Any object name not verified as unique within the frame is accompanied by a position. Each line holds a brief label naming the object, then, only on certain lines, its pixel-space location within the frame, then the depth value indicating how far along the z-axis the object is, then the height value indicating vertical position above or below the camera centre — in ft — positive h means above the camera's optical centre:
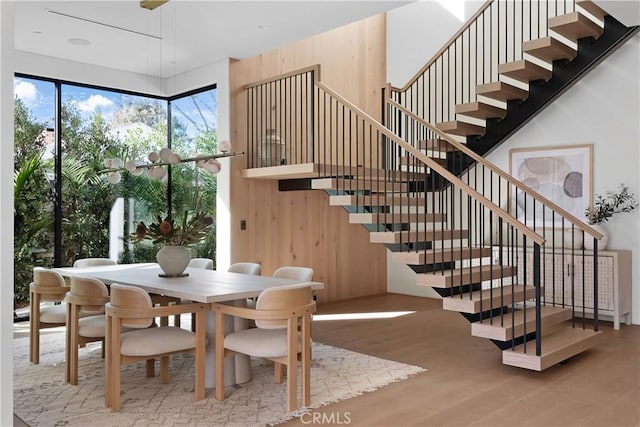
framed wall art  21.15 +1.31
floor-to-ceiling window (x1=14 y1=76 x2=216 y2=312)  20.68 +1.72
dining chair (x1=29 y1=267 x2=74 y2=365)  14.67 -2.51
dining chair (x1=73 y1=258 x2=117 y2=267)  17.60 -1.67
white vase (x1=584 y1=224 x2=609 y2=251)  19.93 -1.16
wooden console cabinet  19.04 -2.60
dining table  11.88 -1.79
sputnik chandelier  15.17 +1.44
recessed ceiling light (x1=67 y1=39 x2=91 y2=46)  19.33 +6.16
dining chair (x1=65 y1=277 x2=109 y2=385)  12.73 -2.55
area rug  10.86 -4.16
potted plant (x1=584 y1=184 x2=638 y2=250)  19.99 +0.09
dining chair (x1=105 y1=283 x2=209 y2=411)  11.35 -2.76
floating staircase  14.37 +0.49
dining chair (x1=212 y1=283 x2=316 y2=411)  11.18 -2.73
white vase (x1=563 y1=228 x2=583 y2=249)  20.30 -1.08
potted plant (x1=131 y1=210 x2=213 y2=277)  14.57 -0.74
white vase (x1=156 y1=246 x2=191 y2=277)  14.61 -1.31
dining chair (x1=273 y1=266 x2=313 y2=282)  14.62 -1.75
